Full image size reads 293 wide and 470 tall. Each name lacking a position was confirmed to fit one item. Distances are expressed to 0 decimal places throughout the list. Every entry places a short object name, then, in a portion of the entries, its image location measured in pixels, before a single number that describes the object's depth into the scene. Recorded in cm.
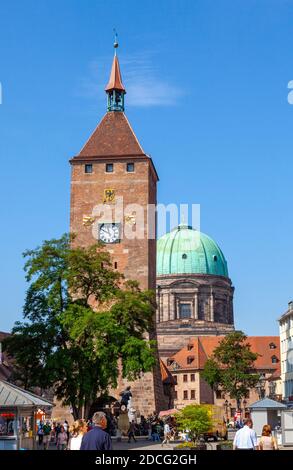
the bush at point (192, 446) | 2542
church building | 11331
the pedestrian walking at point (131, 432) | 4271
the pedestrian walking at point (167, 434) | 4049
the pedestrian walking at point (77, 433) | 1468
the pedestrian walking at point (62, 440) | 3324
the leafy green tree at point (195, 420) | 3284
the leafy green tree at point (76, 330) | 4394
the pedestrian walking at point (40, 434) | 3934
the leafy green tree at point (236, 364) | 7244
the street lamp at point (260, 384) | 8544
